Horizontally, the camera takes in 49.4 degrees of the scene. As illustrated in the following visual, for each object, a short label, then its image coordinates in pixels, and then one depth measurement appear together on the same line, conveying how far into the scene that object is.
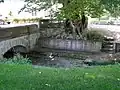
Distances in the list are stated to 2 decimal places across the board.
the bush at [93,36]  11.50
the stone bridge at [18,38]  8.96
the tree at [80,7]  10.67
